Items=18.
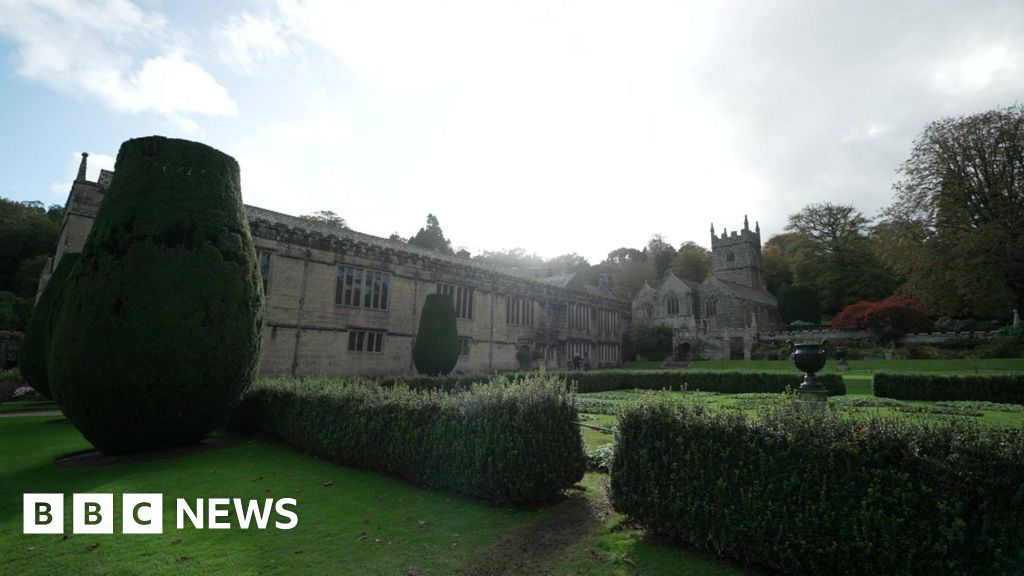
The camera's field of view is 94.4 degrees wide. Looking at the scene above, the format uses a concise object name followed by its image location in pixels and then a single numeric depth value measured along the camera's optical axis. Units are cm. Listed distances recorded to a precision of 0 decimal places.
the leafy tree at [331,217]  6008
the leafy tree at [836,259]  5700
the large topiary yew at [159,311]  990
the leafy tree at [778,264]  7512
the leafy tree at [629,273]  7550
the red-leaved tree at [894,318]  3912
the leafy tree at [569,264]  7750
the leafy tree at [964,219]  2897
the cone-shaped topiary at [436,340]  2464
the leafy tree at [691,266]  7706
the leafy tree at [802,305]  6034
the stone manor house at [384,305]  2341
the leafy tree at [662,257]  8225
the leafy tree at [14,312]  3559
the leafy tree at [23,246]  4162
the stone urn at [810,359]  1088
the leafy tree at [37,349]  1530
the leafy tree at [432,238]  5713
